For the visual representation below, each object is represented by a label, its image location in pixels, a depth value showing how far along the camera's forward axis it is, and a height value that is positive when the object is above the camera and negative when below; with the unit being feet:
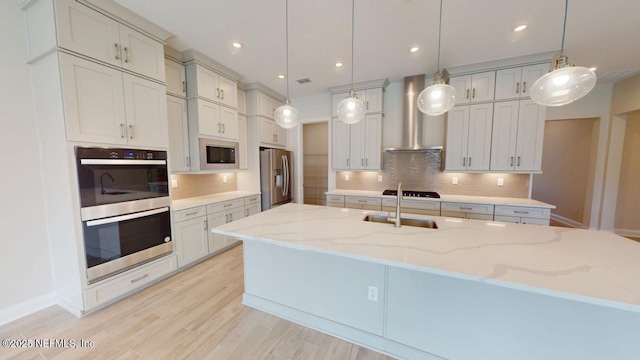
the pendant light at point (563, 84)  4.33 +1.73
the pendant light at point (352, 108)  6.65 +1.83
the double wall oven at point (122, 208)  6.26 -1.34
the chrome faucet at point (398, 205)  5.89 -1.06
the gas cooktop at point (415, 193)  11.52 -1.47
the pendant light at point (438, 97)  5.65 +1.85
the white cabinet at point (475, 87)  10.26 +3.91
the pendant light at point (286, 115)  7.06 +1.69
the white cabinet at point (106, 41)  5.77 +3.85
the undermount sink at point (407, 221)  6.81 -1.80
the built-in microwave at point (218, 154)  10.13 +0.61
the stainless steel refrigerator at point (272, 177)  13.16 -0.64
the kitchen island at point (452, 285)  3.61 -2.61
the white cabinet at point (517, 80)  9.49 +3.96
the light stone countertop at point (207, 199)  9.15 -1.60
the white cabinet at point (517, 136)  9.82 +1.44
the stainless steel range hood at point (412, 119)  11.69 +2.69
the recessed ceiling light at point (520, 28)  7.31 +4.76
